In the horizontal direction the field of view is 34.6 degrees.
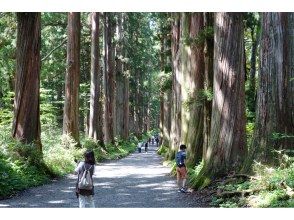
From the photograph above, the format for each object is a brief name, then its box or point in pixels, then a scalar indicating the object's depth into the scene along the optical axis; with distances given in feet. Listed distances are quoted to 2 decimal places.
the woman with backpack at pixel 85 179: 27.30
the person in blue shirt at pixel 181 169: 43.88
